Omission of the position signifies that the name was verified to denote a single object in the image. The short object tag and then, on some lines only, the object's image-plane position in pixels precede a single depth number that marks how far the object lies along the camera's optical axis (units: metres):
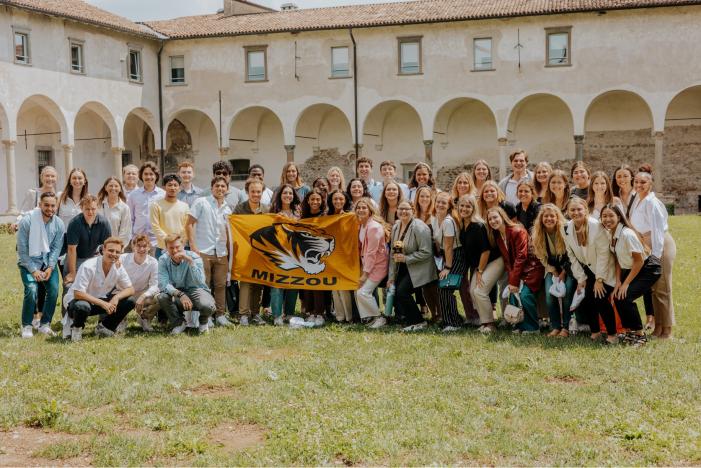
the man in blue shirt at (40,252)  9.85
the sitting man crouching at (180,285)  9.84
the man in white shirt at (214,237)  10.46
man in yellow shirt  10.38
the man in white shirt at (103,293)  9.48
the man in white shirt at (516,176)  10.53
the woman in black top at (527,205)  9.64
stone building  30.48
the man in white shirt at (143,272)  9.91
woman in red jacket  9.34
